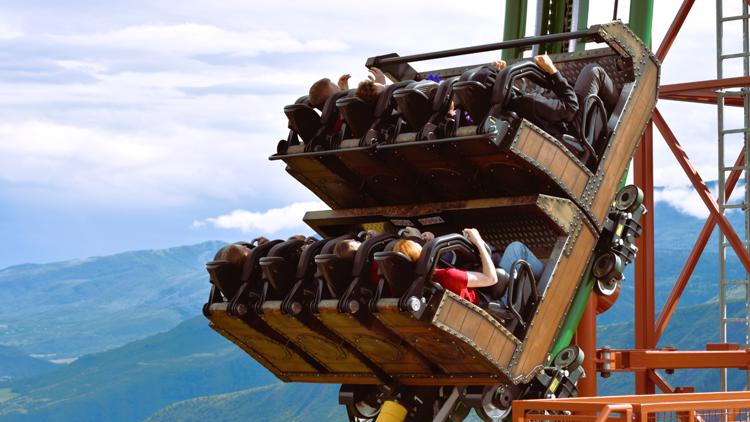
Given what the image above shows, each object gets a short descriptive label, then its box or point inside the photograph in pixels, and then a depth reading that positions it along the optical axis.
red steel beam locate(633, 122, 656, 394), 26.62
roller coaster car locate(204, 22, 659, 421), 16.66
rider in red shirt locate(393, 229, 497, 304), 16.16
